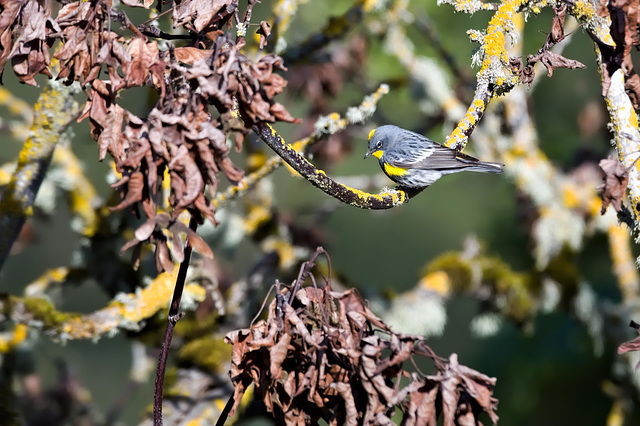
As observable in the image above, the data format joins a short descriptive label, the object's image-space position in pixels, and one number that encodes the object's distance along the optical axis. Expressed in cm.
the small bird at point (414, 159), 972
